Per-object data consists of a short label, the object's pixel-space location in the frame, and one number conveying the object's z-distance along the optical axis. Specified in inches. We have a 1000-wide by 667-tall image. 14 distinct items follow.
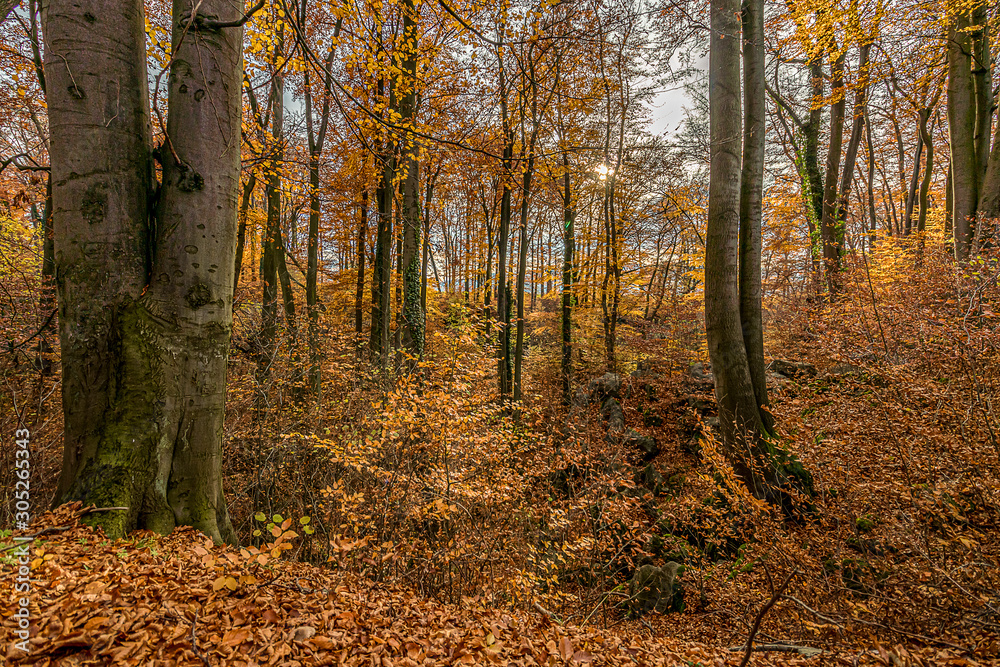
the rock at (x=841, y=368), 273.4
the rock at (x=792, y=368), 317.4
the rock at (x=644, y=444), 336.8
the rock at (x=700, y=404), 345.1
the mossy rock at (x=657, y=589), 182.9
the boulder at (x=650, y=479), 292.0
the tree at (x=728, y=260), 213.5
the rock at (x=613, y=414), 378.3
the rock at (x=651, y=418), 380.5
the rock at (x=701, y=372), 384.1
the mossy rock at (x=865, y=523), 146.3
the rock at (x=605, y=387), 447.5
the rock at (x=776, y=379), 280.8
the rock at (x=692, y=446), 319.6
